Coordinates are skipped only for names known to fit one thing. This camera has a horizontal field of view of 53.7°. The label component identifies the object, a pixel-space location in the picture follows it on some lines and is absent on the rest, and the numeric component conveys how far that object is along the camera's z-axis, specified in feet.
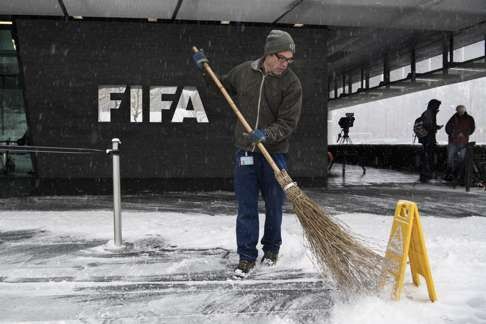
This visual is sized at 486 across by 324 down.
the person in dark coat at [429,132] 37.58
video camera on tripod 53.72
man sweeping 12.69
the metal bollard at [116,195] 15.32
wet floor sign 10.41
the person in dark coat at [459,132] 35.32
